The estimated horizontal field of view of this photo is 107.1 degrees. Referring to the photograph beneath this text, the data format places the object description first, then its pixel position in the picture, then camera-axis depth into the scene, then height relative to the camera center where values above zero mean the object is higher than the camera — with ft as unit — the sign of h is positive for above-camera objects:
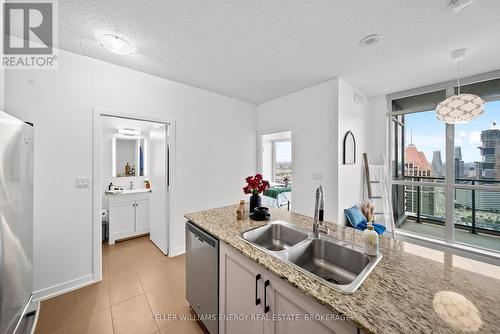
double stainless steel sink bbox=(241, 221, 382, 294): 3.66 -1.89
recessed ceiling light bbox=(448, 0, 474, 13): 4.45 +3.98
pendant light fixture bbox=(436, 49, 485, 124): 6.63 +2.24
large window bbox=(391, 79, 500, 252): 8.45 -0.19
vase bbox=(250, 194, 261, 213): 6.15 -1.17
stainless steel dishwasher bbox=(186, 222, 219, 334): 4.57 -2.94
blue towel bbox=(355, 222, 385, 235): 8.88 -2.98
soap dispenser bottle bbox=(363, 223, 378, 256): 3.52 -1.45
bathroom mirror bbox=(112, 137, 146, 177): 12.21 +0.71
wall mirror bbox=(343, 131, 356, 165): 9.02 +0.92
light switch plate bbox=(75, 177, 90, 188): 6.86 -0.56
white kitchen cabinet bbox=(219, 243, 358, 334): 2.57 -2.33
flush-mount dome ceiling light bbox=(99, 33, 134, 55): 5.76 +4.00
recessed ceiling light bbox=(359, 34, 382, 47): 5.88 +4.17
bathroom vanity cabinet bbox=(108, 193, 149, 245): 10.14 -2.78
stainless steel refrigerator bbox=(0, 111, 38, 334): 3.20 -1.22
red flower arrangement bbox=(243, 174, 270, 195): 5.88 -0.58
